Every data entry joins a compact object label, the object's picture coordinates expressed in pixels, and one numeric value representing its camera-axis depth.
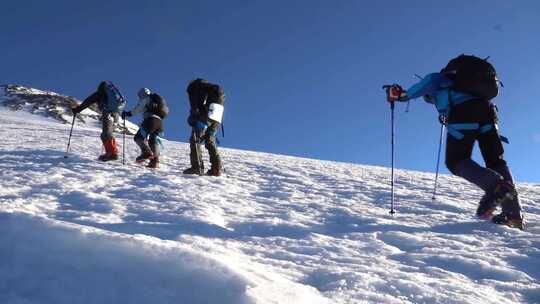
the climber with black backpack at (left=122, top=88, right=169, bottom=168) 10.42
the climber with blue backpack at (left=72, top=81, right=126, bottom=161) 10.67
